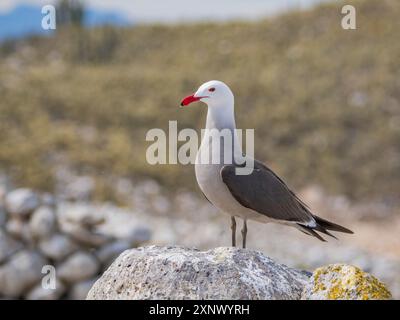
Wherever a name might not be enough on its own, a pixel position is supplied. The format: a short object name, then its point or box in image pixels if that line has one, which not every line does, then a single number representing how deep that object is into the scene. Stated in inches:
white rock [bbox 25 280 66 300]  422.3
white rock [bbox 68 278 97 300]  422.3
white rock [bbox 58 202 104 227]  438.6
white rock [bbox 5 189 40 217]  436.1
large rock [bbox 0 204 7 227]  437.5
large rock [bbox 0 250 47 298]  428.5
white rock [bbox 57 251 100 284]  425.7
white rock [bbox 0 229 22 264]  432.8
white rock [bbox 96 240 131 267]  434.0
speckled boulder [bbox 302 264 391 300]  171.5
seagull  212.7
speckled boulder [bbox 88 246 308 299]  171.3
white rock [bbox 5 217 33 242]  437.4
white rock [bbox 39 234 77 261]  427.5
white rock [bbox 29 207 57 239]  429.4
